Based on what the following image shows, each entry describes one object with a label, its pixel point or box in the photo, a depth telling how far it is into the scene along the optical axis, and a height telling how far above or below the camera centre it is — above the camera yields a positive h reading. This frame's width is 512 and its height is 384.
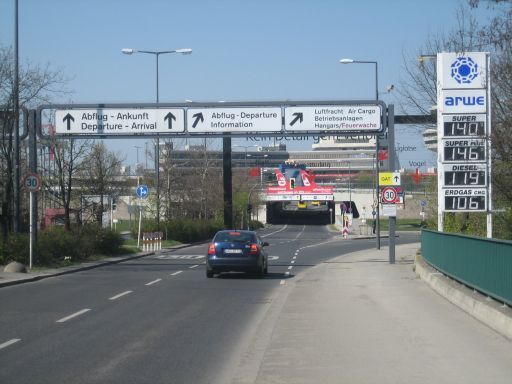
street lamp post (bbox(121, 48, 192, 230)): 39.00 +6.12
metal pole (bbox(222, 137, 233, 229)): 42.03 +1.58
